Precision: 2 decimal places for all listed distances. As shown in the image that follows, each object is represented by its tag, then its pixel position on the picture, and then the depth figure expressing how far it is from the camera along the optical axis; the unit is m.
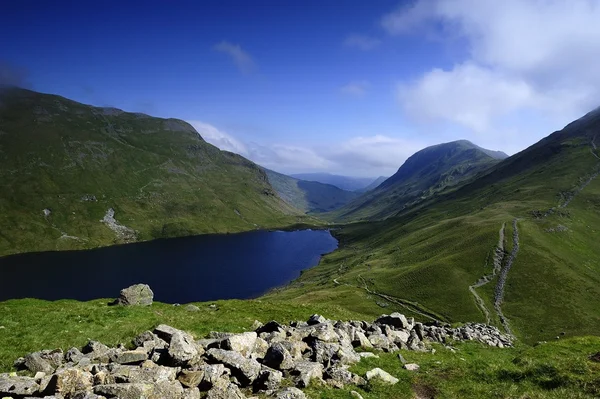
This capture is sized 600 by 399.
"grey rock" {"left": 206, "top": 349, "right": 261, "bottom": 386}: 18.39
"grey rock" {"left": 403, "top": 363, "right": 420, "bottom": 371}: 24.34
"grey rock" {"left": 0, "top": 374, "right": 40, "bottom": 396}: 15.21
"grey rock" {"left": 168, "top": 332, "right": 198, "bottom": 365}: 18.73
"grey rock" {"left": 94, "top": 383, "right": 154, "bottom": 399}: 14.62
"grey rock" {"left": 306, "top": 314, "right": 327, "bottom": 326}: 32.24
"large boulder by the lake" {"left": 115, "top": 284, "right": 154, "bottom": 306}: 45.36
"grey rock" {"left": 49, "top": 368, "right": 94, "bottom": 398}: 15.02
